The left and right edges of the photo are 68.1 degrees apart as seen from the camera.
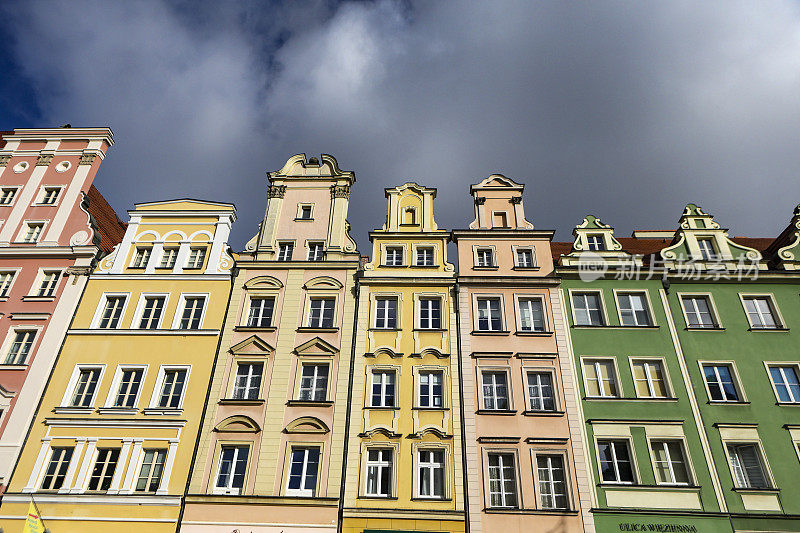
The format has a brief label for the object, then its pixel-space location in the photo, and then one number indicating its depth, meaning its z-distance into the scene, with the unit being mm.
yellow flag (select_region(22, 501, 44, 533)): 23578
